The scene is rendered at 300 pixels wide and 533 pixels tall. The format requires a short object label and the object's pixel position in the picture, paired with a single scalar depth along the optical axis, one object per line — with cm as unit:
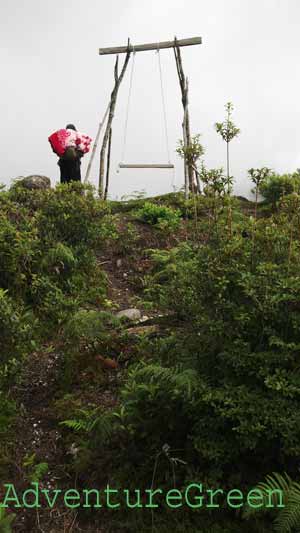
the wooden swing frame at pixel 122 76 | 1347
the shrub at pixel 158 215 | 1193
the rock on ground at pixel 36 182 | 1490
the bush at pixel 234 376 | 392
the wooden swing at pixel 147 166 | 1328
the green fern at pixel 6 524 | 393
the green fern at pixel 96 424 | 469
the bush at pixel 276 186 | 1327
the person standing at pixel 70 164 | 1363
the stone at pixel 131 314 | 746
